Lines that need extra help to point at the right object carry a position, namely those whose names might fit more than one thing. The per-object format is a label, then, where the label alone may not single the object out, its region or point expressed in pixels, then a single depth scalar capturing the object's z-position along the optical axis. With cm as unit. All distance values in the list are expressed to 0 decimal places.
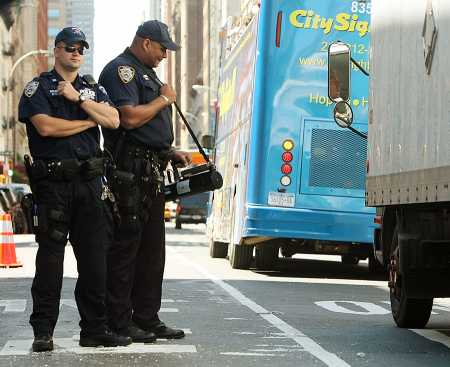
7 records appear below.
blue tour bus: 1784
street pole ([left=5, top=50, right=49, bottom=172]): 9122
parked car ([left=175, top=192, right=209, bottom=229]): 5944
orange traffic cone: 2075
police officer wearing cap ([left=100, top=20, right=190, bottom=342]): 897
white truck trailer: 855
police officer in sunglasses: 851
